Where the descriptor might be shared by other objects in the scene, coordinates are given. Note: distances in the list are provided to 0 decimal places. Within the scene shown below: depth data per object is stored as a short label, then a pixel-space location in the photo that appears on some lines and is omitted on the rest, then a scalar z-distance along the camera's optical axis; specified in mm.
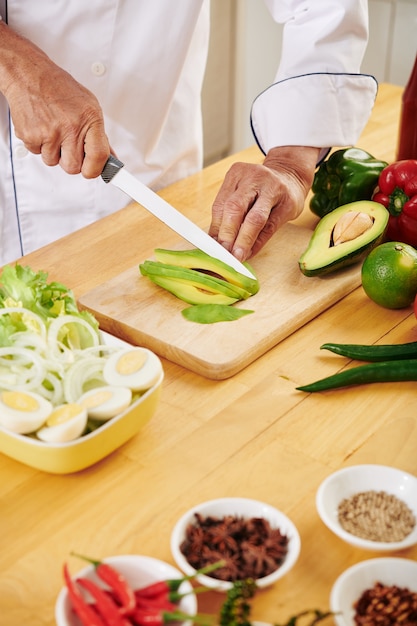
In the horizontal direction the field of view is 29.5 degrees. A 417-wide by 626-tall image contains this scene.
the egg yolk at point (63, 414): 1069
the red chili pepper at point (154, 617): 838
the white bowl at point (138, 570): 909
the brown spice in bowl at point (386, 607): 875
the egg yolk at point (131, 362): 1158
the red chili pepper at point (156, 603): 864
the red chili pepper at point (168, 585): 874
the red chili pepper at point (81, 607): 850
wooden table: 984
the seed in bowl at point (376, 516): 989
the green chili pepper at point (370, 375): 1290
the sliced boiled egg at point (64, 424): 1056
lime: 1452
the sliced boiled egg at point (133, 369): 1143
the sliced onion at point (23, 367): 1143
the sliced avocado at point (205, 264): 1503
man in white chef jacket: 1501
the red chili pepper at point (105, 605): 850
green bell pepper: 1762
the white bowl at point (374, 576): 906
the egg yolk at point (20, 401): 1077
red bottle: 1903
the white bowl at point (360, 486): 1019
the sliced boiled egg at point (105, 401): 1099
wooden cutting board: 1356
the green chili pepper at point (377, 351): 1354
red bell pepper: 1643
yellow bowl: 1061
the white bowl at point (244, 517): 918
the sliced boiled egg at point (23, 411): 1059
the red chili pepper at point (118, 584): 861
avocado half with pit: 1544
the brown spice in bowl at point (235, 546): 923
